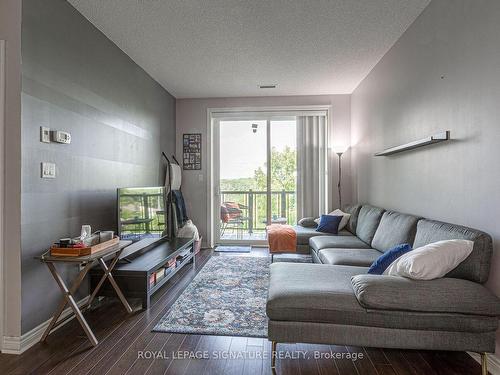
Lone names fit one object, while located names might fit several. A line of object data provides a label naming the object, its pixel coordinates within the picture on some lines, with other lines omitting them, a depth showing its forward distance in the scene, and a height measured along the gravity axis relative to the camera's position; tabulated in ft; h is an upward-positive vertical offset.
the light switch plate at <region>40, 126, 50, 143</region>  7.16 +1.33
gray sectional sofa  5.38 -2.32
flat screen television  9.50 -0.91
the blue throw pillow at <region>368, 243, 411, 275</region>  6.86 -1.69
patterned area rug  7.62 -3.58
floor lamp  16.22 +1.87
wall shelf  7.45 +1.24
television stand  8.81 -2.62
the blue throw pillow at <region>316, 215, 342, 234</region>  13.53 -1.73
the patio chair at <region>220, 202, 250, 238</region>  18.39 -1.91
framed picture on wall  17.47 +2.17
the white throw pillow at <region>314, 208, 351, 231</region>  13.78 -1.56
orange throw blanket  12.77 -2.38
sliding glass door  17.71 +1.16
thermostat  7.53 +1.36
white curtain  17.37 +1.12
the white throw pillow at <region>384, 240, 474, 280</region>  5.69 -1.44
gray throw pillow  14.99 -1.83
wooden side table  6.64 -2.20
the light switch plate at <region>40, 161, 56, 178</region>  7.18 +0.47
